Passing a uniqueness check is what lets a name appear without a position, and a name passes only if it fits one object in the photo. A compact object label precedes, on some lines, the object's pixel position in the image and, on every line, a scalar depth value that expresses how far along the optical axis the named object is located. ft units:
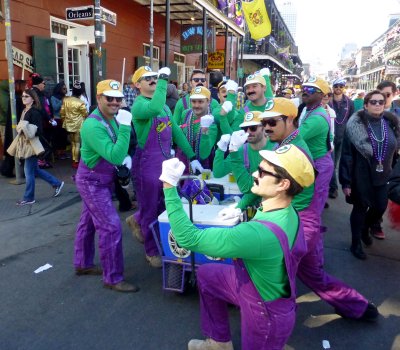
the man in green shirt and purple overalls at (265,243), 6.51
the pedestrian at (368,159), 13.99
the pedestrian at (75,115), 26.08
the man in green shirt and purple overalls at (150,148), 12.41
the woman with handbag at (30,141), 19.21
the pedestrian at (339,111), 23.28
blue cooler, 9.95
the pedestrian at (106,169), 10.61
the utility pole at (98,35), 19.06
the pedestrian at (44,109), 24.45
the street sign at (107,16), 19.72
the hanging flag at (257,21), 49.11
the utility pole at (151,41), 28.25
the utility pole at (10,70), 19.45
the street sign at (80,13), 19.94
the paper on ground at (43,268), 13.00
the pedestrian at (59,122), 27.37
